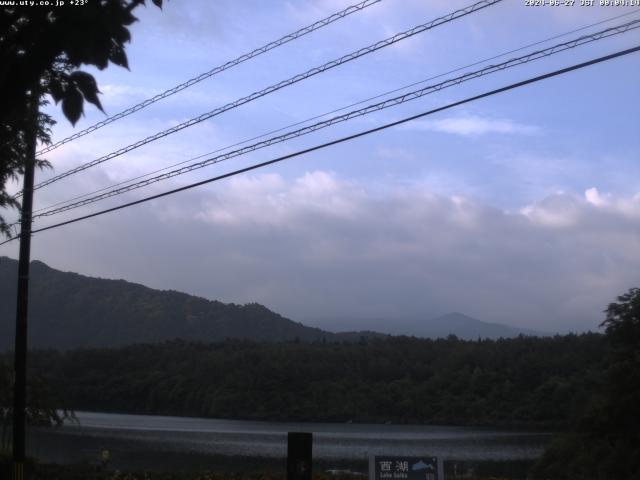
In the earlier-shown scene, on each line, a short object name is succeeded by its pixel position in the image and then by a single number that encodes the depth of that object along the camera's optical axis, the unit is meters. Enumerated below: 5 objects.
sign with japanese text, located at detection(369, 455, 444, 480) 11.89
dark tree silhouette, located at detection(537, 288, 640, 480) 22.47
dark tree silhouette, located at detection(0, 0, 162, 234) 5.50
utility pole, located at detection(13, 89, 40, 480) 18.53
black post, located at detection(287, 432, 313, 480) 12.48
